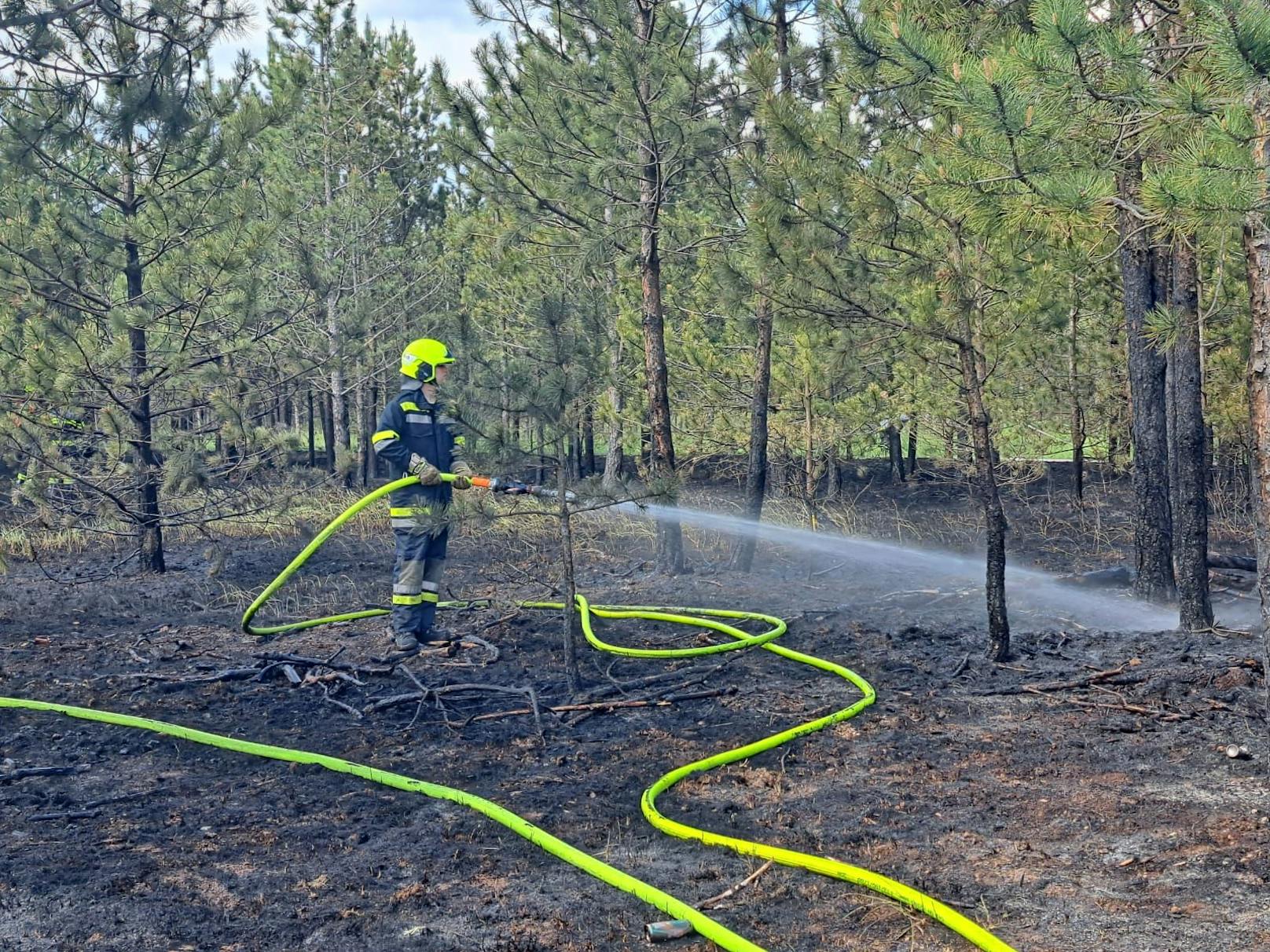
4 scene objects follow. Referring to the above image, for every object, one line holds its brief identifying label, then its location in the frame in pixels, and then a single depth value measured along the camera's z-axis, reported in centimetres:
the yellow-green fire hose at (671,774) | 328
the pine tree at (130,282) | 884
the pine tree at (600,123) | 925
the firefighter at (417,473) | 712
